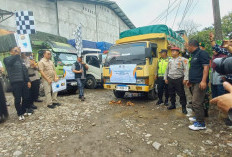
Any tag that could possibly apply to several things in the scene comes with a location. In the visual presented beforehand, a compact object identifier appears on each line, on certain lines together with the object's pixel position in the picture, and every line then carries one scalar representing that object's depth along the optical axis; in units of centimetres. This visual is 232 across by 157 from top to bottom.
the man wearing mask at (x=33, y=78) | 457
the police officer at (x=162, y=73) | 463
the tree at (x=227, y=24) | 1951
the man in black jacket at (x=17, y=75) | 360
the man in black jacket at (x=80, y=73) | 564
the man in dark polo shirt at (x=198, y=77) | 295
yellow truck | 471
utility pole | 575
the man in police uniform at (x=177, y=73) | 387
